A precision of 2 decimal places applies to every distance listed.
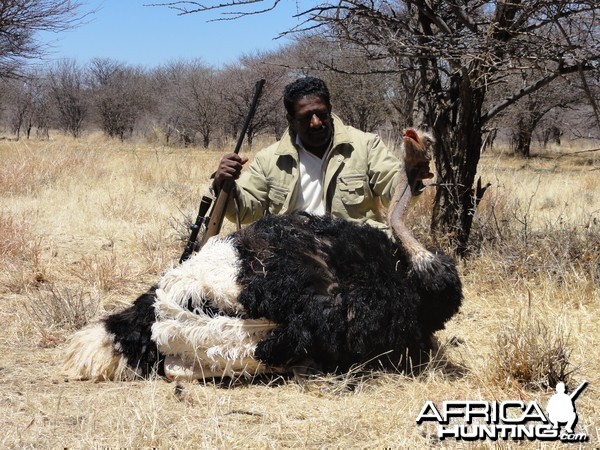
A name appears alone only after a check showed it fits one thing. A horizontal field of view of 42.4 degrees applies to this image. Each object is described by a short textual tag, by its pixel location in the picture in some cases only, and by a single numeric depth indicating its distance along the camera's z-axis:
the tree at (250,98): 25.12
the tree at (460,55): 4.43
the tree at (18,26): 16.86
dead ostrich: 3.14
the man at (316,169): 4.20
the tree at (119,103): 31.14
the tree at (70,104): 34.00
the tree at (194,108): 27.25
